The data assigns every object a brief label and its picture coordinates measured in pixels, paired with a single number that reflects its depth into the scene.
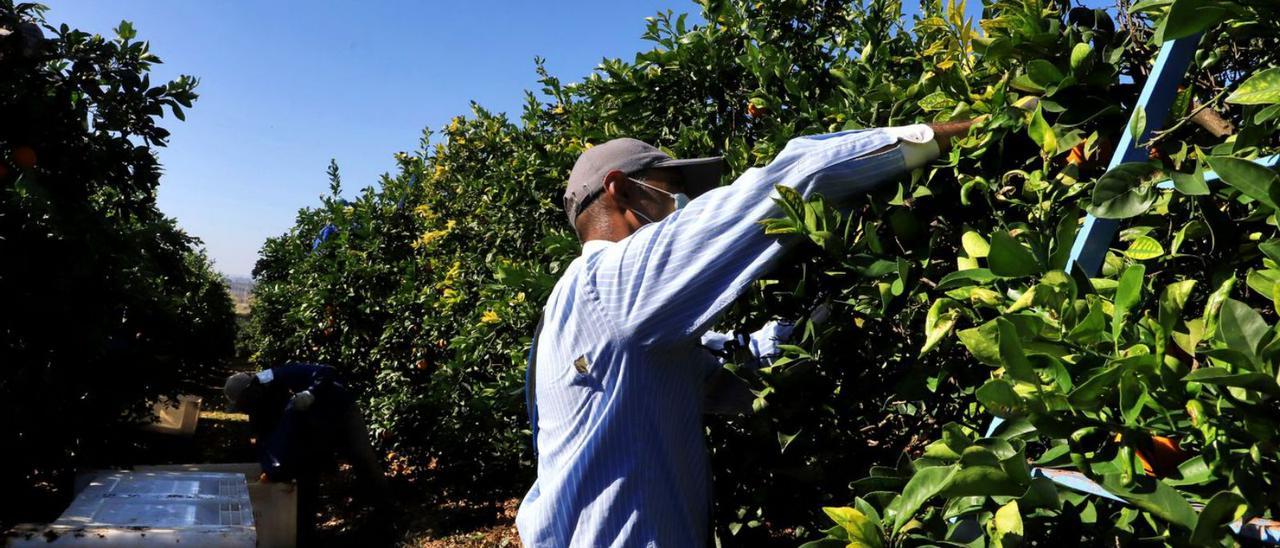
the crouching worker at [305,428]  5.94
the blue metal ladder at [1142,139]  1.03
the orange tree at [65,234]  4.31
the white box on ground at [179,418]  8.82
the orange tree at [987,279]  0.85
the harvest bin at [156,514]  3.69
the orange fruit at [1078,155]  1.22
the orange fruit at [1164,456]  0.87
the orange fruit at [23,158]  4.22
